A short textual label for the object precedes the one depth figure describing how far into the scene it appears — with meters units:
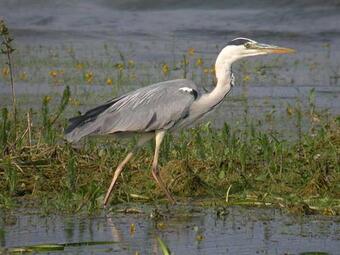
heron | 15.77
